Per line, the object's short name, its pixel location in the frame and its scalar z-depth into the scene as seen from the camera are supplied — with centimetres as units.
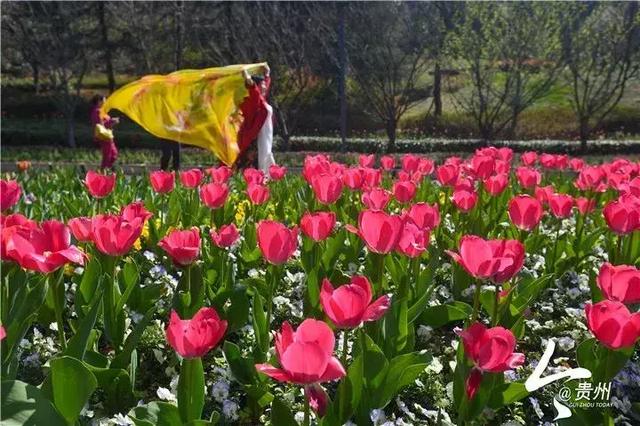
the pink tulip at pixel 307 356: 123
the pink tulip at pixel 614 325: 149
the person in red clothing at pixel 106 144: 1398
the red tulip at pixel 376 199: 285
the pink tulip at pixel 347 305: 146
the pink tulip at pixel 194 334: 141
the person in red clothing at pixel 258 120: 852
